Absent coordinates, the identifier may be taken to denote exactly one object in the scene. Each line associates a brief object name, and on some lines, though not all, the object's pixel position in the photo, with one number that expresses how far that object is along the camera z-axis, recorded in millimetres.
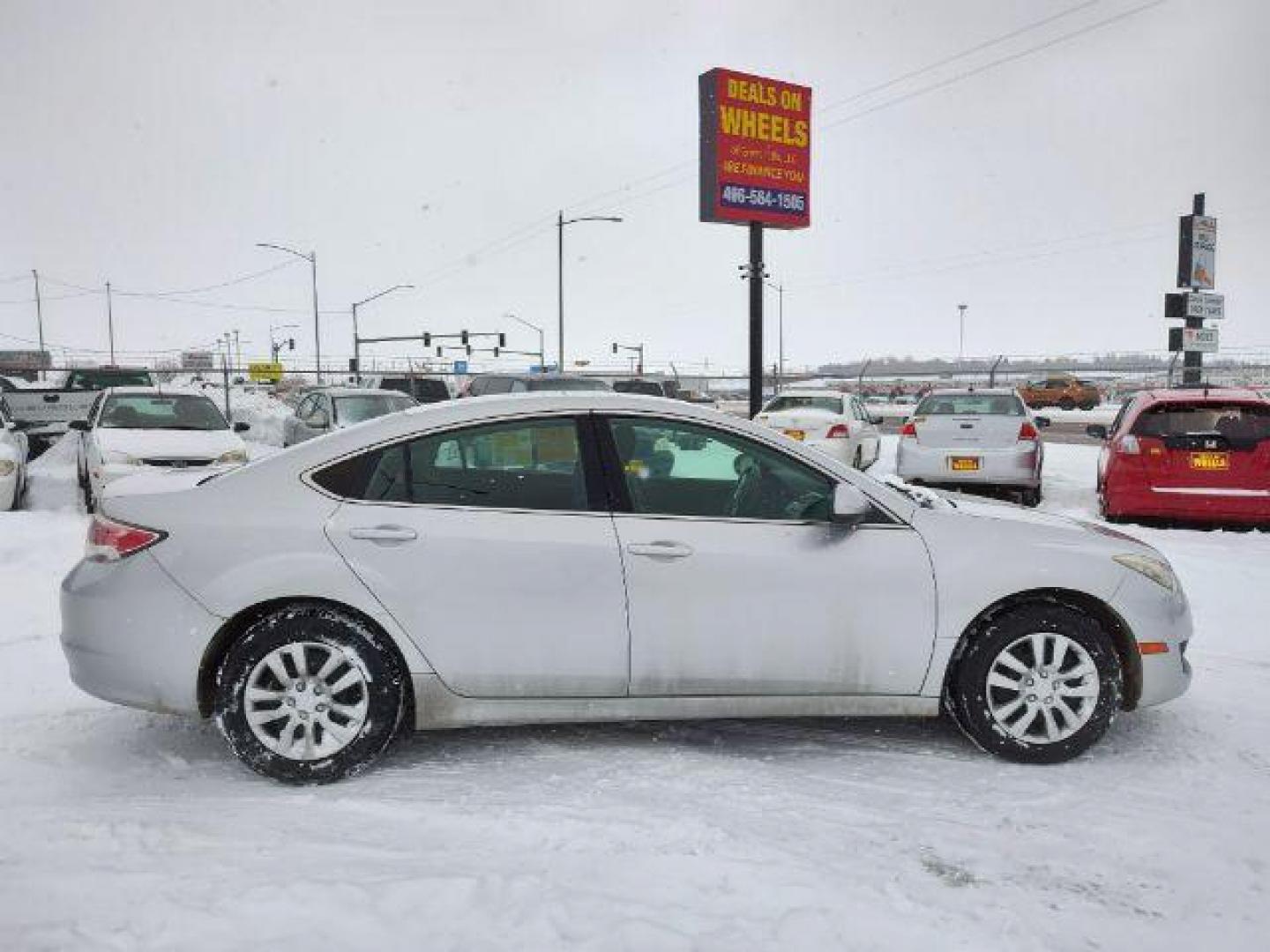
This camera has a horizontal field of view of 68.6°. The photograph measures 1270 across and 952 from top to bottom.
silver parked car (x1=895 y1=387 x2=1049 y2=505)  11648
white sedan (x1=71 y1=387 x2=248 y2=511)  10375
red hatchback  9070
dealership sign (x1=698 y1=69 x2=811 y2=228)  22891
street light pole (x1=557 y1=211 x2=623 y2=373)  40719
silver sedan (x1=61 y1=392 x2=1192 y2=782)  3658
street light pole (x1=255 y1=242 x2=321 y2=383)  45838
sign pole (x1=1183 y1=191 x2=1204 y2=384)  20281
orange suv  42562
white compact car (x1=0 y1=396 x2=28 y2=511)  10117
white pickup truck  17938
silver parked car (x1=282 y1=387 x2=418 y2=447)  14562
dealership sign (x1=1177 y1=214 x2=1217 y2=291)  19797
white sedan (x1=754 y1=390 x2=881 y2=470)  14664
